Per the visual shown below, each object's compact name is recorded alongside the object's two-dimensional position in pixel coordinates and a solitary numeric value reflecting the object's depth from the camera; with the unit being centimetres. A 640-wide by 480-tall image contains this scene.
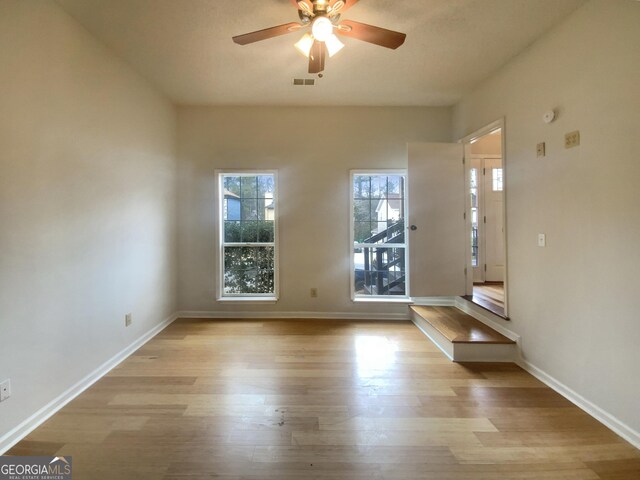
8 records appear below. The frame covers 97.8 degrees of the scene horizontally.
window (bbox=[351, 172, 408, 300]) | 390
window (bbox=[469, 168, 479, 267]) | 458
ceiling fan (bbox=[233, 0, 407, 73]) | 178
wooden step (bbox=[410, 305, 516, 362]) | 266
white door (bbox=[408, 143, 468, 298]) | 352
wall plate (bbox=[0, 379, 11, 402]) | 162
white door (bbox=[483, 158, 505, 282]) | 453
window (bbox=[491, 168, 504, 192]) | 455
